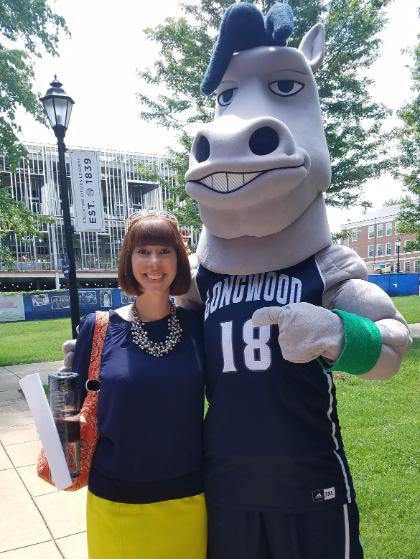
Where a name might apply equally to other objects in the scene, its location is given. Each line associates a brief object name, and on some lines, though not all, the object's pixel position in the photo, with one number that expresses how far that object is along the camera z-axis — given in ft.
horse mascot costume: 5.68
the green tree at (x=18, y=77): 27.71
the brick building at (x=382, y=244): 202.08
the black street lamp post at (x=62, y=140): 20.65
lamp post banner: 23.50
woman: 5.84
